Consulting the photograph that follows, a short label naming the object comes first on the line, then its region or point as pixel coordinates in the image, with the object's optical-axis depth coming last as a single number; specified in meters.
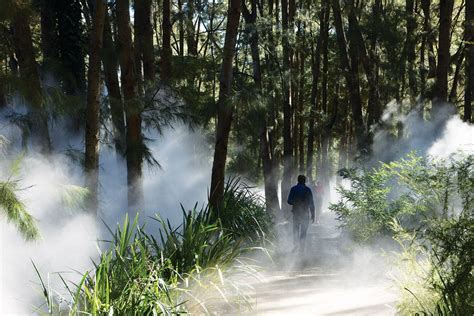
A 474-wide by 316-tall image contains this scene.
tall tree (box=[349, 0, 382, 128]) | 17.98
